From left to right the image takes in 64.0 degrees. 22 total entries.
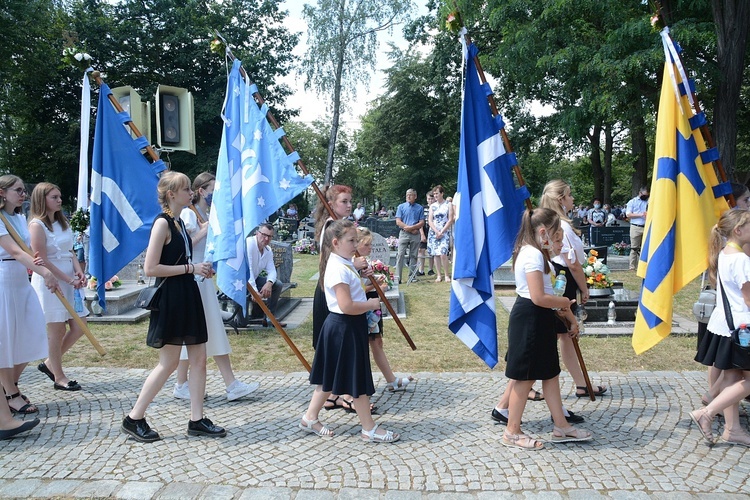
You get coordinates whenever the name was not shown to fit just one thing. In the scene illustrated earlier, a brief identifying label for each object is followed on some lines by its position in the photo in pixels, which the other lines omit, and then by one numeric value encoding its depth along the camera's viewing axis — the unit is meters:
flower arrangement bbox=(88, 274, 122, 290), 9.82
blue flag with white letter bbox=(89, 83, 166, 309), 5.20
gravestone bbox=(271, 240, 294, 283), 10.55
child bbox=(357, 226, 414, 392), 4.88
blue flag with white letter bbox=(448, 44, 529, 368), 4.72
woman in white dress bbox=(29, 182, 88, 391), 5.18
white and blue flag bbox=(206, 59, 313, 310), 4.96
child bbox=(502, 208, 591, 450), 4.01
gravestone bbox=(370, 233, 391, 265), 11.30
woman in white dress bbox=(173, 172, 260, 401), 4.96
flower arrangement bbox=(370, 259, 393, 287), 6.26
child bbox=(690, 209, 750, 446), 4.05
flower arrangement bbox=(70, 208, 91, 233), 9.91
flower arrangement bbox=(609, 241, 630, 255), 15.88
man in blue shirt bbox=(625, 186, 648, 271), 13.05
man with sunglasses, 7.89
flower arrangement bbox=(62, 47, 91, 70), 5.24
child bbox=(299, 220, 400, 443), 4.20
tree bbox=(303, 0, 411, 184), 29.23
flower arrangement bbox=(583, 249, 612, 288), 8.40
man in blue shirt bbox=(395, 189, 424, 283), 12.14
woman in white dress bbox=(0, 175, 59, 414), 4.59
